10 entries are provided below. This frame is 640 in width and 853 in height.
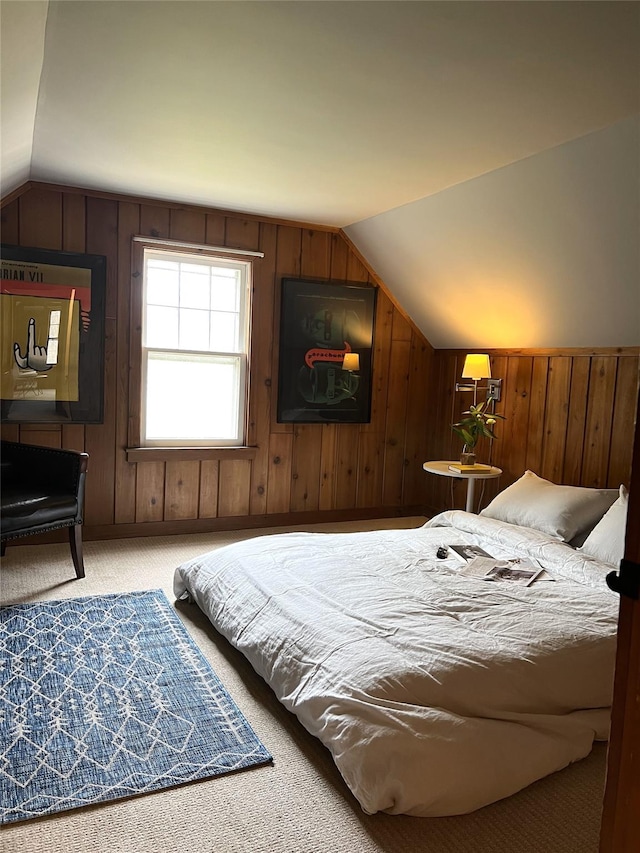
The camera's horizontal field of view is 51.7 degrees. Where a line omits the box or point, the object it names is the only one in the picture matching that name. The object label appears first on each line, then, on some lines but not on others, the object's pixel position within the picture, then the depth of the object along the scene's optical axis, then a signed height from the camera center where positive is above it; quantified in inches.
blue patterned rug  80.8 -51.4
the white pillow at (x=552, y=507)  143.7 -30.0
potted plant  186.4 -16.7
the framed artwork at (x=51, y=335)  165.9 +4.0
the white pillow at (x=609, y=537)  126.6 -31.3
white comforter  77.1 -40.1
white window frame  184.2 +2.0
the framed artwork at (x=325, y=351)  201.2 +3.9
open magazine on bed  118.3 -36.2
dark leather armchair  137.9 -31.5
